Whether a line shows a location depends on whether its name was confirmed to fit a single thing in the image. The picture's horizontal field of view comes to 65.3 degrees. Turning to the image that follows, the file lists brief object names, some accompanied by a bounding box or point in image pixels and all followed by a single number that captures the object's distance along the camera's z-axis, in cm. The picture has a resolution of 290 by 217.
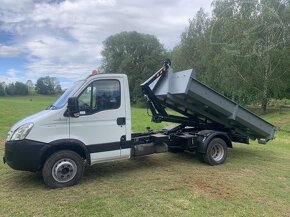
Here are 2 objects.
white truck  447
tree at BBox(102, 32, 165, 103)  4264
